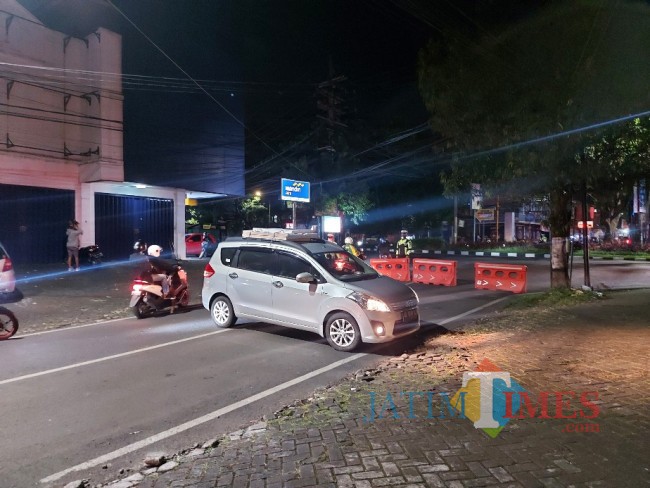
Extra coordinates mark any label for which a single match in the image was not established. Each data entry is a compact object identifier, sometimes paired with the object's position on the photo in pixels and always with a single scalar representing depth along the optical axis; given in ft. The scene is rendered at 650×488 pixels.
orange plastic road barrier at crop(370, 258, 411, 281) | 55.47
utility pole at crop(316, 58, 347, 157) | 95.81
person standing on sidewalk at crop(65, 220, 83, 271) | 54.60
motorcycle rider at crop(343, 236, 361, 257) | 46.37
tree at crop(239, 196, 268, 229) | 135.85
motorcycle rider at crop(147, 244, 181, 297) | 32.65
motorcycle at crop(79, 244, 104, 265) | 63.10
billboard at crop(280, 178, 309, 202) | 81.92
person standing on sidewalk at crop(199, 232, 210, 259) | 92.99
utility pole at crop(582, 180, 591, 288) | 36.75
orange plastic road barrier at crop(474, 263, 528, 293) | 47.21
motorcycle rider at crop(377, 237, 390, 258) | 71.97
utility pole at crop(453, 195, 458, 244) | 139.16
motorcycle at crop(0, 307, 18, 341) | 26.71
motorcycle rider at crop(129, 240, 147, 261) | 42.16
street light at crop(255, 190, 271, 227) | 125.00
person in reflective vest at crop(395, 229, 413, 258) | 58.65
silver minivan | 23.34
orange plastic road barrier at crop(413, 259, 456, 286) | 52.16
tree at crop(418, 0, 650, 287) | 30.76
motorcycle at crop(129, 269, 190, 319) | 32.23
